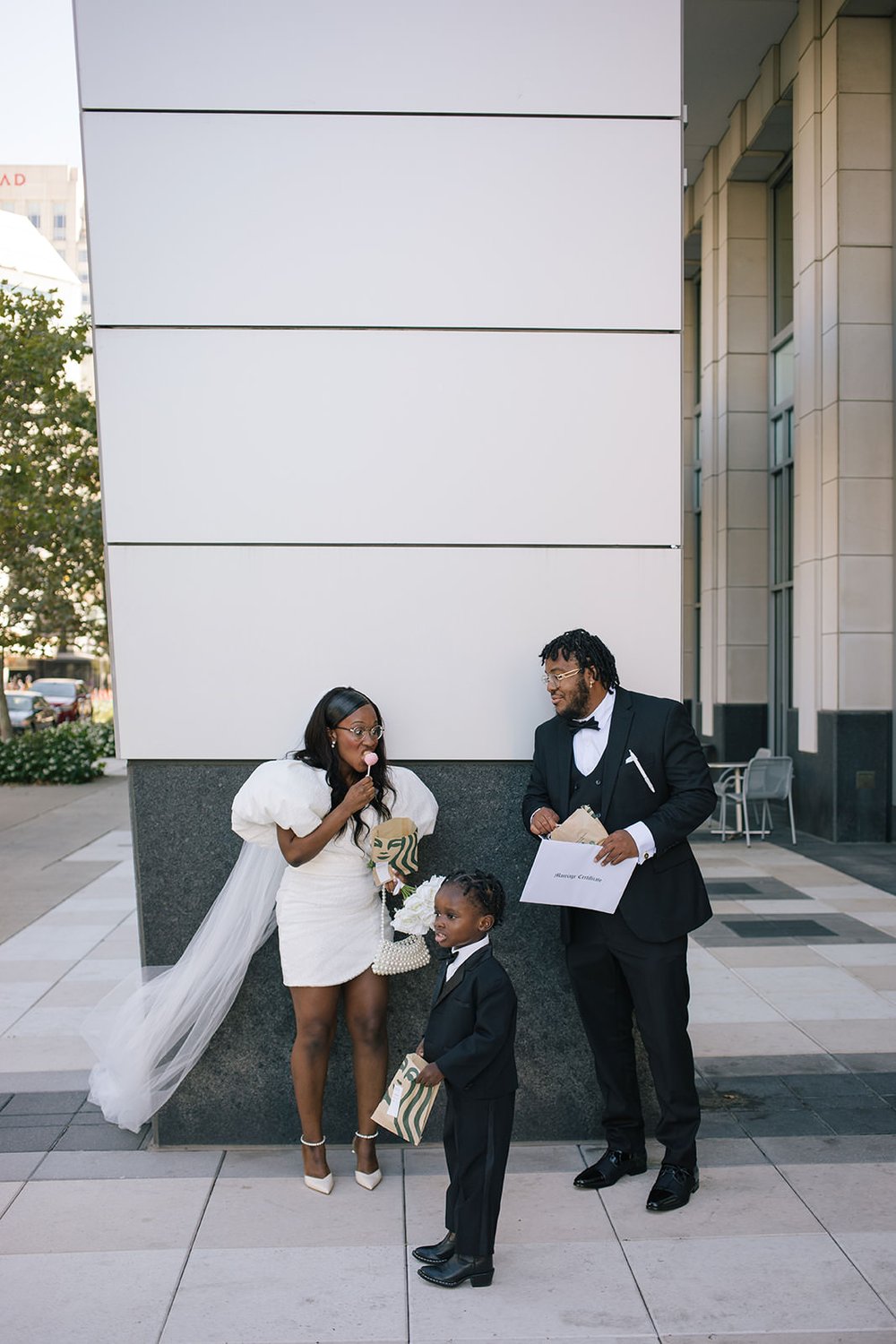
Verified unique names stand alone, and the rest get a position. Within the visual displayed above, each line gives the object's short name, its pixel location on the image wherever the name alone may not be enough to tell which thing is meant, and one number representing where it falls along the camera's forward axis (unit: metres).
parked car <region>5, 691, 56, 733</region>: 30.88
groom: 4.20
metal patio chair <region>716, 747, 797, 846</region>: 12.42
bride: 4.25
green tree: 19.86
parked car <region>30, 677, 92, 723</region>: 34.53
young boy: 3.60
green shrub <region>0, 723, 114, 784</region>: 20.56
